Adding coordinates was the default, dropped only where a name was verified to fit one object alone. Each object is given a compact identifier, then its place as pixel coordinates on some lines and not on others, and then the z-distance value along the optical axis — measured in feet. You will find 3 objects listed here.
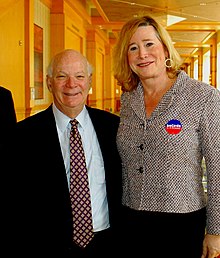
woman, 6.93
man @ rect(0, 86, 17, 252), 7.34
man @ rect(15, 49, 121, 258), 7.60
